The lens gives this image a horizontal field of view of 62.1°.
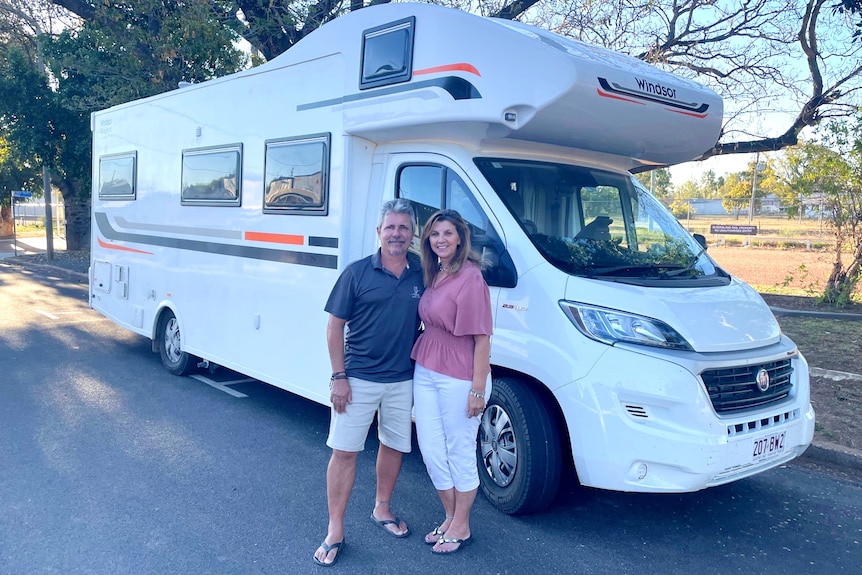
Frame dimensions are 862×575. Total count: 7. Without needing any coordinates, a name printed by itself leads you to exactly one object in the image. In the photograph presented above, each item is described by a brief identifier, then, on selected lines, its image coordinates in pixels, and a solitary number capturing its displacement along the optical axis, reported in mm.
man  3707
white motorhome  3822
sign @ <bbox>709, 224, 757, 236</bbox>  23817
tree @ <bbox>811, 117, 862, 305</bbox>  11117
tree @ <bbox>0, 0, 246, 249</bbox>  13086
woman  3655
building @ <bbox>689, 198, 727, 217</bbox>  62406
